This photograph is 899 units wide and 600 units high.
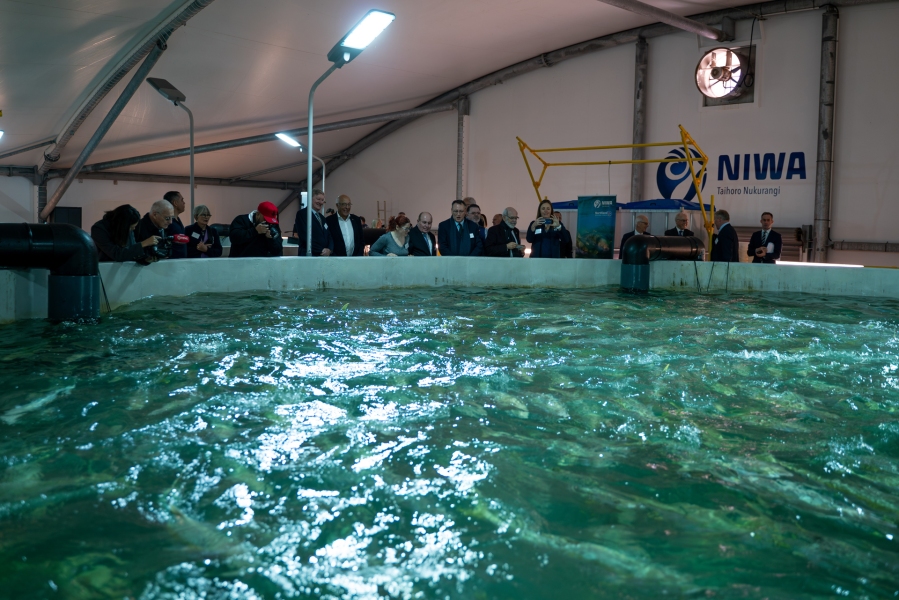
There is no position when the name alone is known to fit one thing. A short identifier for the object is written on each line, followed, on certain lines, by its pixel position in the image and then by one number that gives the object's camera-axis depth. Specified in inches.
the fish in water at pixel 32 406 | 128.9
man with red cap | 308.8
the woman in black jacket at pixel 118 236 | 245.6
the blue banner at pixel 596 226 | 374.3
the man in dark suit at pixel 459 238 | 361.4
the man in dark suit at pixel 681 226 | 379.2
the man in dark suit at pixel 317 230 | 331.9
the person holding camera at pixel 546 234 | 373.1
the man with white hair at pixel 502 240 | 366.3
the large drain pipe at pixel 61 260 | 204.5
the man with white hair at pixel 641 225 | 396.8
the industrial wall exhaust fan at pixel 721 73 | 539.2
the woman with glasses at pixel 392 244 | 350.3
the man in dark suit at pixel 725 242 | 369.4
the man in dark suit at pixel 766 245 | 378.9
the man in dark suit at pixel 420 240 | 349.4
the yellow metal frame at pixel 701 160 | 394.0
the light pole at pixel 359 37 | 269.9
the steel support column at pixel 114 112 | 461.1
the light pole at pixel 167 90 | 396.8
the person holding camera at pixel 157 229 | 253.1
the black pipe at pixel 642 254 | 343.3
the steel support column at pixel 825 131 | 495.8
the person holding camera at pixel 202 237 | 310.6
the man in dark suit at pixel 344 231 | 339.9
